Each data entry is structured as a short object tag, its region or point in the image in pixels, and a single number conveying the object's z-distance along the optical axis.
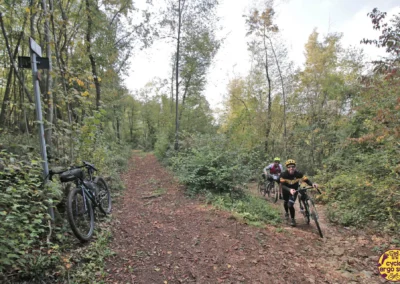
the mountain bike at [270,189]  9.01
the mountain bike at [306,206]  5.21
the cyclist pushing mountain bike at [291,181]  5.67
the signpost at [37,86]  3.11
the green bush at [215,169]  7.37
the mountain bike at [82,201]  3.36
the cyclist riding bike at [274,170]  8.76
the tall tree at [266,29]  13.91
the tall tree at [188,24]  13.12
